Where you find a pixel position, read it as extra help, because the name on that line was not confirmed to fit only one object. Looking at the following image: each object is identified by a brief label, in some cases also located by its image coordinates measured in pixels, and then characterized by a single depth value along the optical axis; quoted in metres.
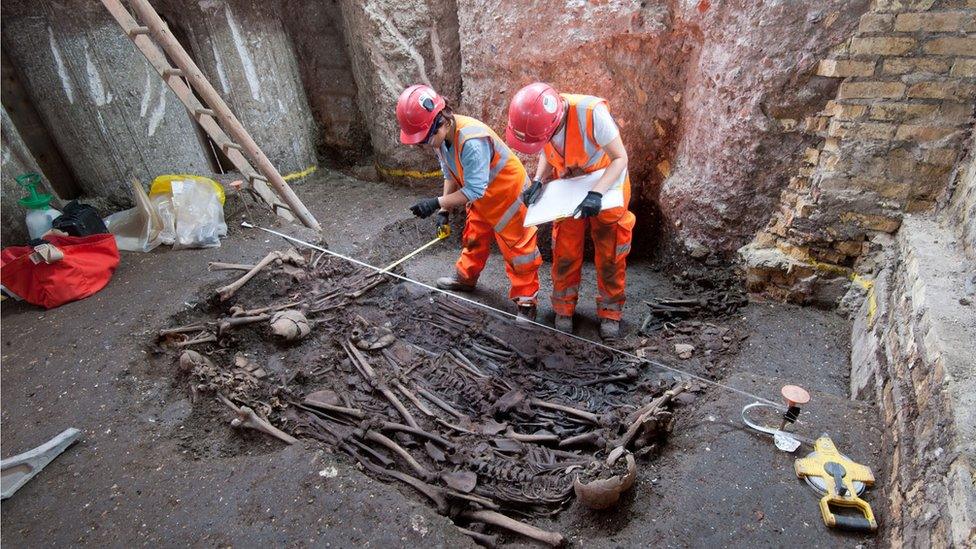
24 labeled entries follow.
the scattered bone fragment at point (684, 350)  3.79
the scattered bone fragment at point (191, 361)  3.33
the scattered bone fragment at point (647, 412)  2.86
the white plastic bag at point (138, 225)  4.63
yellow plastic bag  4.89
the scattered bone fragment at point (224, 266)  4.36
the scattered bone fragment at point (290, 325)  3.79
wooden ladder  4.27
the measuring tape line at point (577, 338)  2.95
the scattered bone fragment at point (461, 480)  2.74
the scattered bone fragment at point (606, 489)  2.37
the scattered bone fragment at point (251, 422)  2.97
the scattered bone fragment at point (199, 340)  3.58
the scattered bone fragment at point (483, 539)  2.36
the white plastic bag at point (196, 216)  4.71
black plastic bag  4.19
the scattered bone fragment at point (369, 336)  4.05
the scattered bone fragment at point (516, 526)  2.31
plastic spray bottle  4.25
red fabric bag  3.83
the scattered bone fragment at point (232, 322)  3.73
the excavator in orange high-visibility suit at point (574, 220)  3.39
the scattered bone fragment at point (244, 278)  4.06
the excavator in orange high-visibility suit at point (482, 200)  3.69
